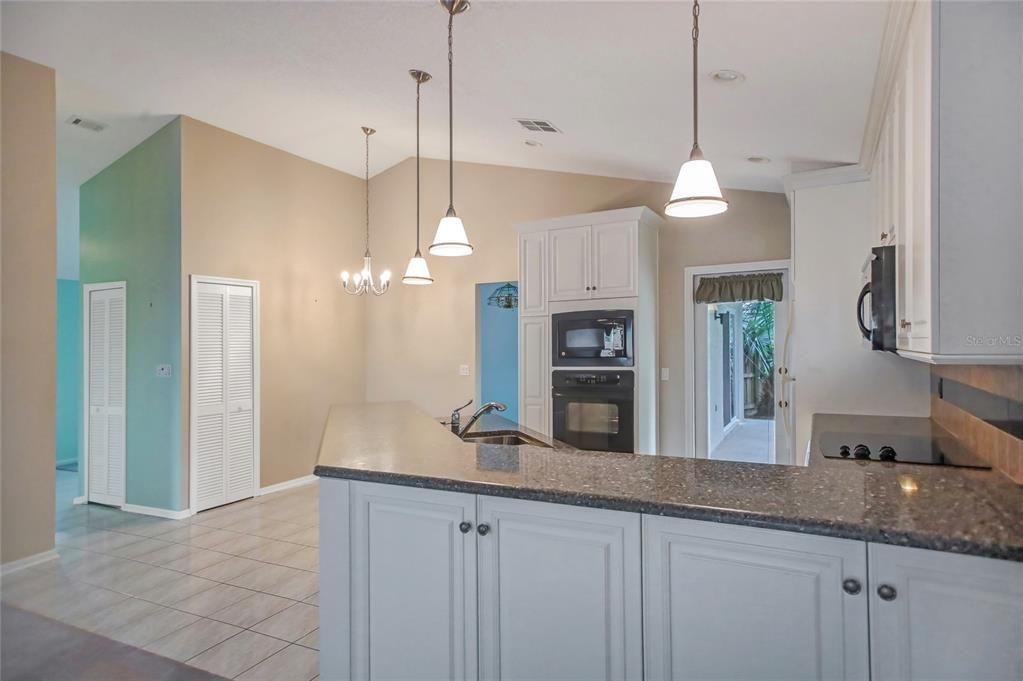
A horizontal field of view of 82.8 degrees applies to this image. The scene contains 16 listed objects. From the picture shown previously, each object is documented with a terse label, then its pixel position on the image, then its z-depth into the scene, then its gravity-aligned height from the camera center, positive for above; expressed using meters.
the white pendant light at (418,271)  3.59 +0.45
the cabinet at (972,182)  1.27 +0.36
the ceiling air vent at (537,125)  3.72 +1.43
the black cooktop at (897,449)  2.06 -0.42
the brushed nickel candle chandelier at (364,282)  5.09 +0.59
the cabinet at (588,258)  4.38 +0.67
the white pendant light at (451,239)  2.74 +0.49
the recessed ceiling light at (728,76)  2.30 +1.07
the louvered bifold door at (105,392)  5.01 -0.41
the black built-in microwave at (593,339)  4.33 +0.03
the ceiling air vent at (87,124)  4.44 +1.72
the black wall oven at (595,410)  4.34 -0.52
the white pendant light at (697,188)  1.78 +0.48
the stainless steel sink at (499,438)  3.01 -0.50
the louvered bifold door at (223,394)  4.75 -0.42
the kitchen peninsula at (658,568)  1.04 -0.48
